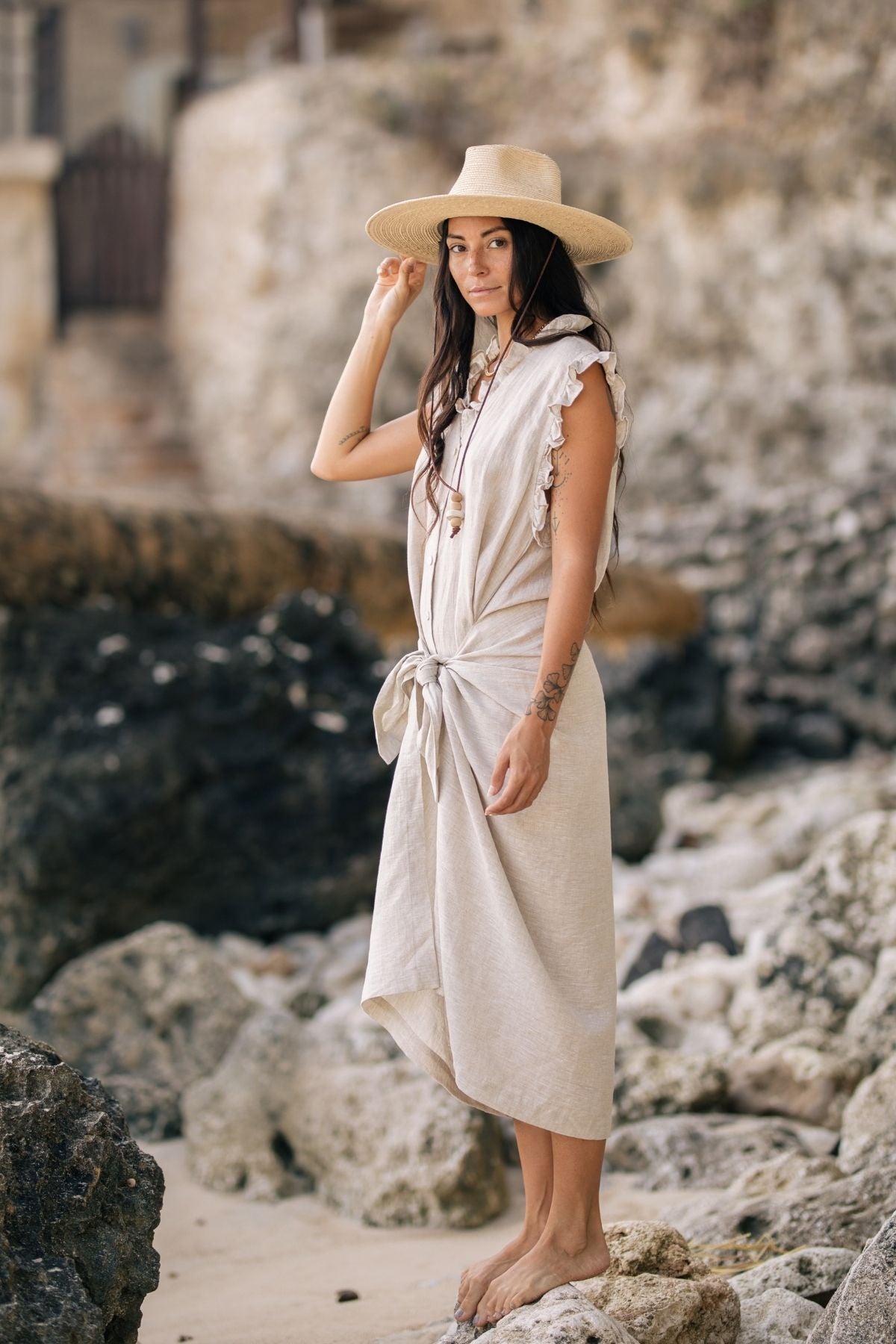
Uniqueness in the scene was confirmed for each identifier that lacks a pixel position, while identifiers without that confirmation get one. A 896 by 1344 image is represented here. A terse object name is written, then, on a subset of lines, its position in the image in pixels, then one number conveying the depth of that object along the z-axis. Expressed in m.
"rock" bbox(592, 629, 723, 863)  8.62
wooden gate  15.01
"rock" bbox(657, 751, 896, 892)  6.12
